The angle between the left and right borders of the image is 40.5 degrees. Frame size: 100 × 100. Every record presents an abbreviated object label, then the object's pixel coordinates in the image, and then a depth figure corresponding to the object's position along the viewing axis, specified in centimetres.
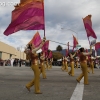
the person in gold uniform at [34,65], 475
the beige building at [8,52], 4408
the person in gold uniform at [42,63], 881
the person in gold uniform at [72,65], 1008
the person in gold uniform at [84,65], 643
